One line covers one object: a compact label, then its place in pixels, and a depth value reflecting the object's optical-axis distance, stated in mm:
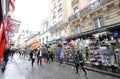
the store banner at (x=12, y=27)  3821
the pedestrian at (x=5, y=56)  5076
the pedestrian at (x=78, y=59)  4410
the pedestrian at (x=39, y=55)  7831
